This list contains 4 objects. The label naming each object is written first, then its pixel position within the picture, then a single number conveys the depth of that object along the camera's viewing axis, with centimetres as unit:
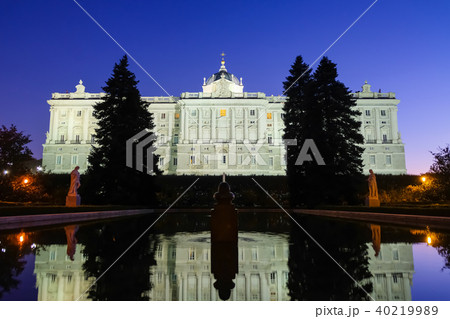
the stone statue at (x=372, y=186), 1855
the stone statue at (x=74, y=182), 1766
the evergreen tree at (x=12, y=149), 2359
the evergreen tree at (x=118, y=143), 2170
